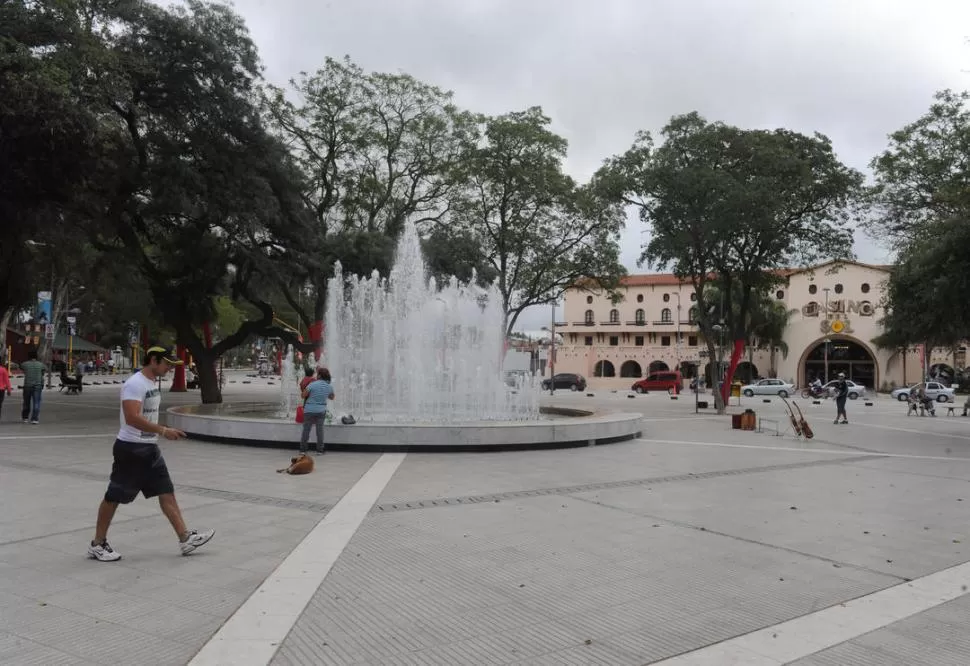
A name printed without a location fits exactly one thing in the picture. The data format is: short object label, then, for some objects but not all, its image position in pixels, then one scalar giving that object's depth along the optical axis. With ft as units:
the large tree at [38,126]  46.14
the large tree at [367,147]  91.15
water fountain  41.34
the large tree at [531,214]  98.89
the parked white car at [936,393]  133.13
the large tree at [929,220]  52.19
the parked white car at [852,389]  146.82
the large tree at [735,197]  78.89
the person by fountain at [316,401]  37.37
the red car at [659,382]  163.56
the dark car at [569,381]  170.30
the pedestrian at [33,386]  53.05
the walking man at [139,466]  17.46
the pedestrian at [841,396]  71.64
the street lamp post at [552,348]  165.68
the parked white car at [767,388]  153.07
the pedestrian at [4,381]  53.48
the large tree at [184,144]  59.52
